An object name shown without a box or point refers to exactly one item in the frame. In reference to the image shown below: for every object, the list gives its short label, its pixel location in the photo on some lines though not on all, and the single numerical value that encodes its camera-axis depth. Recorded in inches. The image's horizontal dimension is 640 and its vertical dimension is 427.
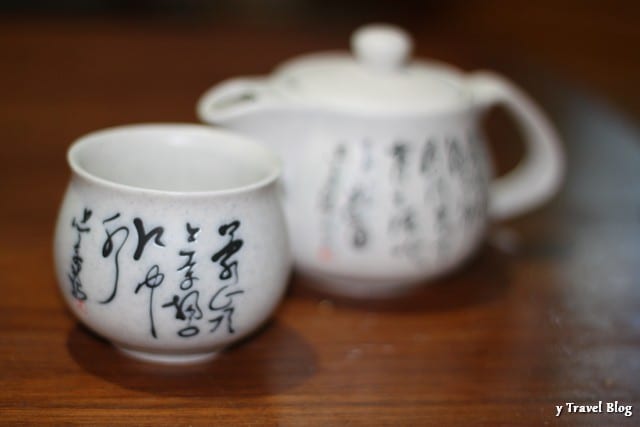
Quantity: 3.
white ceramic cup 17.8
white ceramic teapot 20.5
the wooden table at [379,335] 18.1
